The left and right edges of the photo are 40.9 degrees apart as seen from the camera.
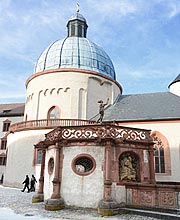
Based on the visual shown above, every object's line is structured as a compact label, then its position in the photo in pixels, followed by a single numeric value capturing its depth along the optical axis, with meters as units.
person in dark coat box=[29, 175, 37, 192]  19.44
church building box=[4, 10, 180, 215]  10.53
